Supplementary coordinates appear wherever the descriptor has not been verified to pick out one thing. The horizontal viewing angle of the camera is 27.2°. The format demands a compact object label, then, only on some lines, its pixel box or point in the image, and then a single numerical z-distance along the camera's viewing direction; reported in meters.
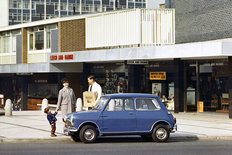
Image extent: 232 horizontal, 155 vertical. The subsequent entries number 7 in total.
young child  15.77
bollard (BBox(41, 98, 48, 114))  28.59
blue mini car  14.55
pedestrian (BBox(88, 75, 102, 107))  15.58
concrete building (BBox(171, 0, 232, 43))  24.70
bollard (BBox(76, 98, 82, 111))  26.99
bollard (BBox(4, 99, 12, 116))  25.42
